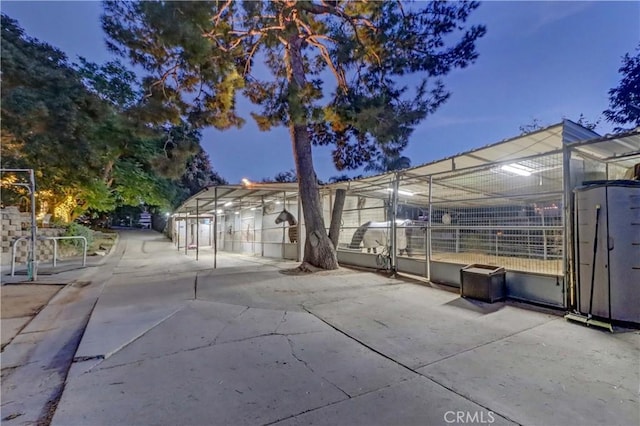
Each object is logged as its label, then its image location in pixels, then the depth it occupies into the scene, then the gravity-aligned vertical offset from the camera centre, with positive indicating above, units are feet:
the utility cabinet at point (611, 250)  9.87 -1.08
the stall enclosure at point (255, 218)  32.22 -0.02
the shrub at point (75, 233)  37.58 -2.29
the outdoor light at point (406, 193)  30.45 +2.84
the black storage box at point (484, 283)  13.57 -3.16
